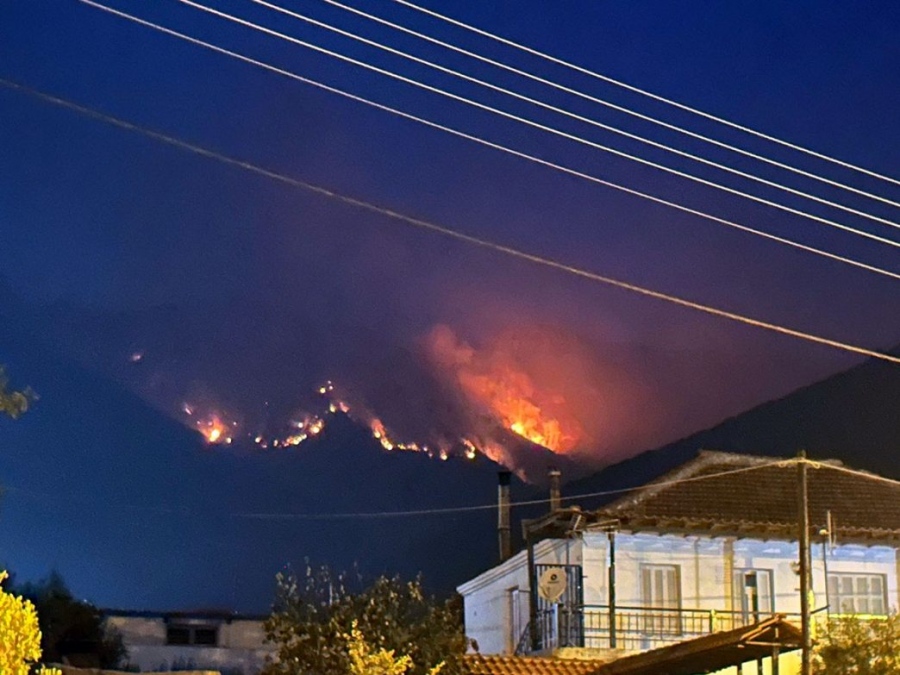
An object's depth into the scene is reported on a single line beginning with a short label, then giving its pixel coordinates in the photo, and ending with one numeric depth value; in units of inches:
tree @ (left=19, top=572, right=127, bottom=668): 1702.8
